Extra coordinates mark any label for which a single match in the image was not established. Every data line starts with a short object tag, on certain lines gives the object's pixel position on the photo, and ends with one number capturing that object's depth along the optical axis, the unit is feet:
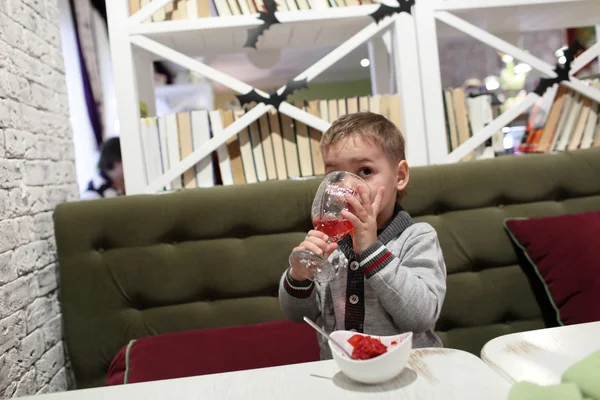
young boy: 3.45
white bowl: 2.52
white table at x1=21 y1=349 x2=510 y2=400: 2.45
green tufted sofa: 5.92
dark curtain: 14.77
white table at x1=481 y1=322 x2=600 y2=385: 2.54
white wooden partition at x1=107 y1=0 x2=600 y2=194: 6.60
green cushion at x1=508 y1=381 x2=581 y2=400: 2.14
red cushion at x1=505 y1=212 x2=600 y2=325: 5.46
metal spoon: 2.85
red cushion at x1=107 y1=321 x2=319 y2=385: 5.12
